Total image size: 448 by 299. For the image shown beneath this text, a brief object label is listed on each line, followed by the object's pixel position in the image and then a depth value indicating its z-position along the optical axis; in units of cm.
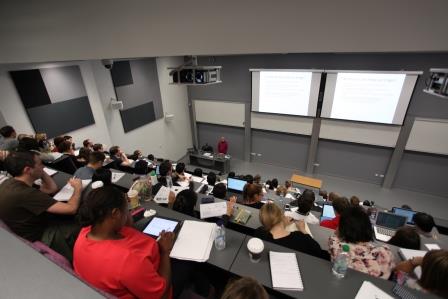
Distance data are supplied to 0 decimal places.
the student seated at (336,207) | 248
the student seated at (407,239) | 198
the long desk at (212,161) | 654
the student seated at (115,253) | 104
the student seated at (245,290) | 90
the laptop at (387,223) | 301
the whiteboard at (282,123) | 592
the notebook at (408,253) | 155
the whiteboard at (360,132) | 509
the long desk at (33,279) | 69
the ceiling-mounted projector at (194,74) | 357
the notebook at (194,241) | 142
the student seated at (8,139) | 303
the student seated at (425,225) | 254
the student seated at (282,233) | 155
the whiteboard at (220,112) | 666
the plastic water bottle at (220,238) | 148
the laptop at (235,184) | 415
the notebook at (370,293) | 116
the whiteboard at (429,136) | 461
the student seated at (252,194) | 297
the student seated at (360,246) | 137
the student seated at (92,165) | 249
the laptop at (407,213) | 328
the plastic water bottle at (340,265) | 126
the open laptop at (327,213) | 313
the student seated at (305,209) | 302
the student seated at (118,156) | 412
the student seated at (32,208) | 152
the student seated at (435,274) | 109
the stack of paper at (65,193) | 195
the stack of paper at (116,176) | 253
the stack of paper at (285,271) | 123
